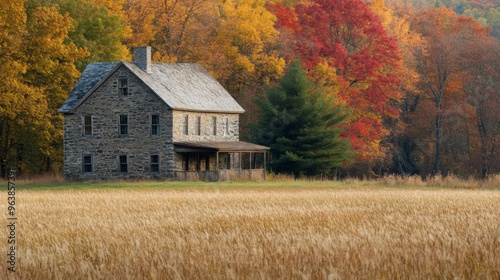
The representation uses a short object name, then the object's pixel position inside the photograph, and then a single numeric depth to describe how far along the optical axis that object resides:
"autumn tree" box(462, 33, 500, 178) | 70.31
